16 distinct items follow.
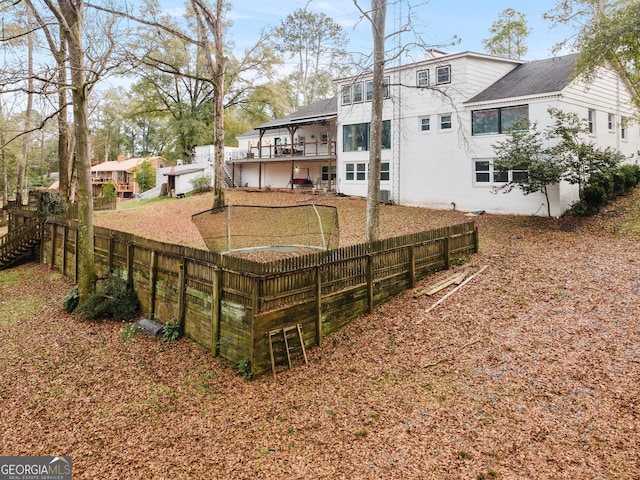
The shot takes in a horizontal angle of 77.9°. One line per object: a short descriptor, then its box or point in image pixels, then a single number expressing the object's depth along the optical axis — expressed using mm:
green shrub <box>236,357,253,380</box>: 6900
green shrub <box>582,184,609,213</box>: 15805
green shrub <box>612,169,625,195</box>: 17609
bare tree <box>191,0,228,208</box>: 18641
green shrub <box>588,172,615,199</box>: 15889
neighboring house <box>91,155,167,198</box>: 48812
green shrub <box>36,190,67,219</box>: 16864
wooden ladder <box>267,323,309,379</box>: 6957
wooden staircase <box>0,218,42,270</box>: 16484
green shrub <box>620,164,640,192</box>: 18266
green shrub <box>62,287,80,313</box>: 11000
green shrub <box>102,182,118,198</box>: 37550
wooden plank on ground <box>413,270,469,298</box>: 9508
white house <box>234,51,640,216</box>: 17906
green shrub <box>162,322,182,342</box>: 8695
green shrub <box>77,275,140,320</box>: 10148
